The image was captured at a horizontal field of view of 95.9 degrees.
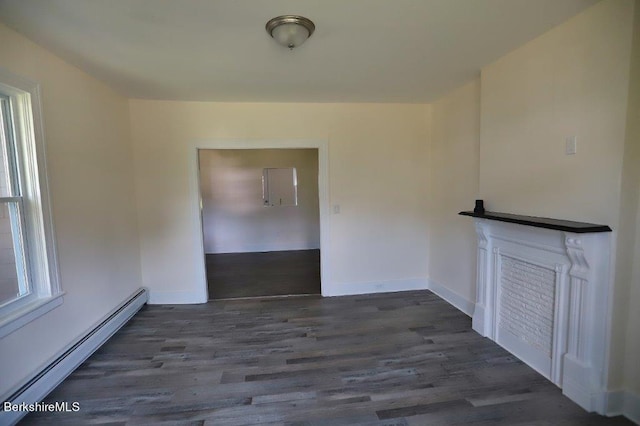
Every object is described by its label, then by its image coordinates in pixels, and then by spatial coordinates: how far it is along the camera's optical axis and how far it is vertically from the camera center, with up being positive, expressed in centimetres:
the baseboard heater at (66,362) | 179 -125
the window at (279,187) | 684 +7
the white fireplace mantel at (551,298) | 177 -85
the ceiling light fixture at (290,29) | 175 +100
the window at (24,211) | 194 -10
